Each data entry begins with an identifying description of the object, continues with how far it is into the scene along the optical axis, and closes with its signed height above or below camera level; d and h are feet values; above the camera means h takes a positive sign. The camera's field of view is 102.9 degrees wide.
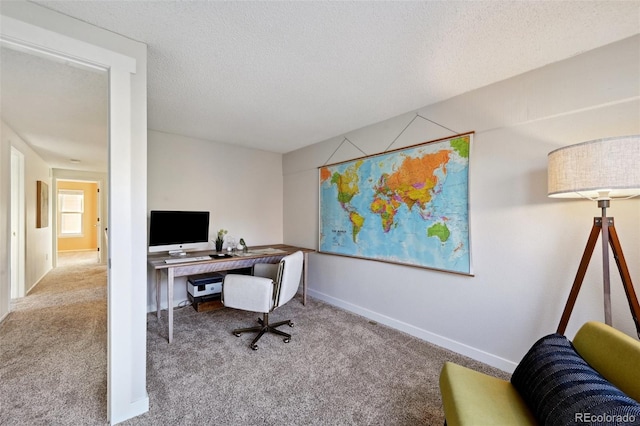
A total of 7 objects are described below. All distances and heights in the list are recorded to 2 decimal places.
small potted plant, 10.37 -1.16
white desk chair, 7.64 -2.41
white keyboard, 8.46 -1.57
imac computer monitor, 9.04 -0.63
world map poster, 7.50 +0.23
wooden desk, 7.88 -1.75
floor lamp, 4.00 +0.52
